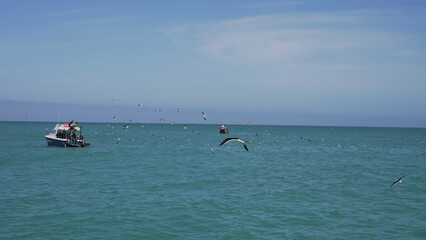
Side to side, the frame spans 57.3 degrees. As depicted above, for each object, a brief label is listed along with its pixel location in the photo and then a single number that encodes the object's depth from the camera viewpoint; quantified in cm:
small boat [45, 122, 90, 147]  5884
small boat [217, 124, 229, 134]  14112
